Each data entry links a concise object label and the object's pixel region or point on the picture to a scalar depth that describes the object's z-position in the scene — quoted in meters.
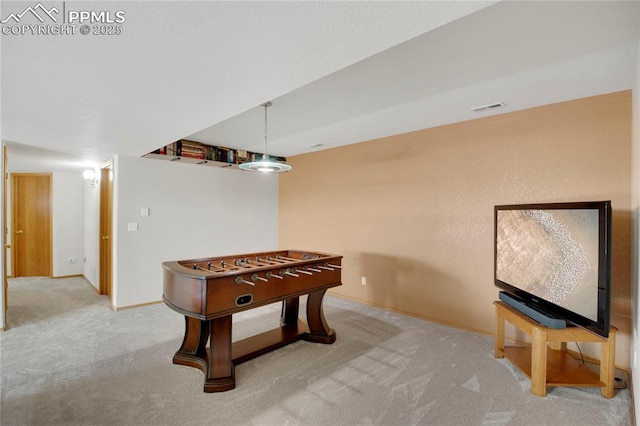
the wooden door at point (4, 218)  3.45
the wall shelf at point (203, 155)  4.24
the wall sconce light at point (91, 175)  5.25
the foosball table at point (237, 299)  2.18
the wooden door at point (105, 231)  4.74
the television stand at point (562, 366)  2.15
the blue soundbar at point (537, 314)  2.20
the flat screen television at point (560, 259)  1.97
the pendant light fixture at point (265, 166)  2.86
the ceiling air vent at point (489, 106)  2.86
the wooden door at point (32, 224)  6.02
